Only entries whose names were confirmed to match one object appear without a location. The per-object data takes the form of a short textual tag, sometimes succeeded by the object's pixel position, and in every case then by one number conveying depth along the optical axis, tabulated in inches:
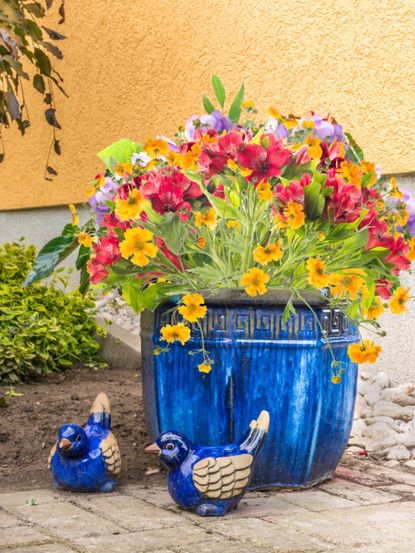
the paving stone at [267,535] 87.5
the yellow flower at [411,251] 106.2
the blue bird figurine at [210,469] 99.0
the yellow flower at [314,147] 104.3
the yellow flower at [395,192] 111.3
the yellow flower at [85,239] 109.1
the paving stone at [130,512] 96.3
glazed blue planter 108.7
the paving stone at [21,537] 88.4
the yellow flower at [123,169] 110.5
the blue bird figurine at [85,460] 108.8
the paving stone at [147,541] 87.0
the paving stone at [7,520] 95.5
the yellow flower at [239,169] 100.1
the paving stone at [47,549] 85.7
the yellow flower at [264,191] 99.2
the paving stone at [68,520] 92.4
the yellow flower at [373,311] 108.9
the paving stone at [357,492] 107.8
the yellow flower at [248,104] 120.6
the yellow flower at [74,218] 114.7
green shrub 175.8
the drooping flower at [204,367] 105.7
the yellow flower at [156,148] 111.8
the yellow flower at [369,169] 106.7
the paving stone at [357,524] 90.7
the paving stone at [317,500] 104.2
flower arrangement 101.0
